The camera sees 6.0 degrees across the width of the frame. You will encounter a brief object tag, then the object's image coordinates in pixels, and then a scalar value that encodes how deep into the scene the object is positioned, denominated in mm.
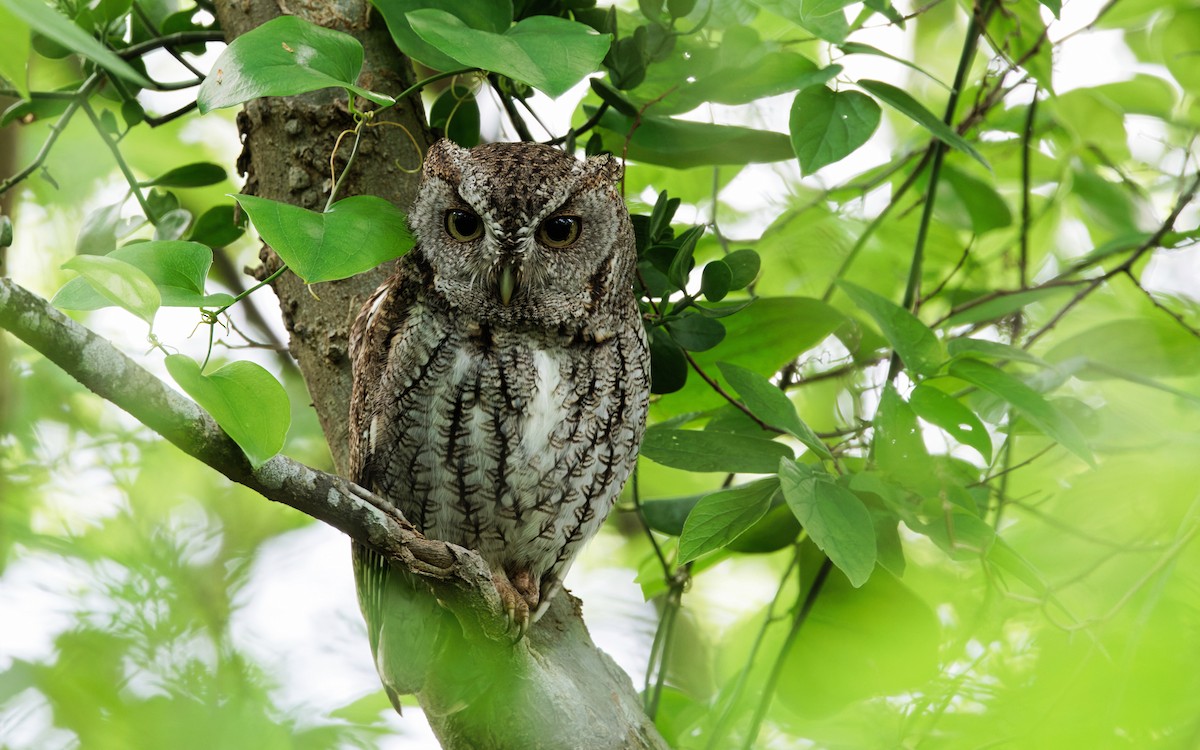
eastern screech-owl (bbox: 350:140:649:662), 3733
